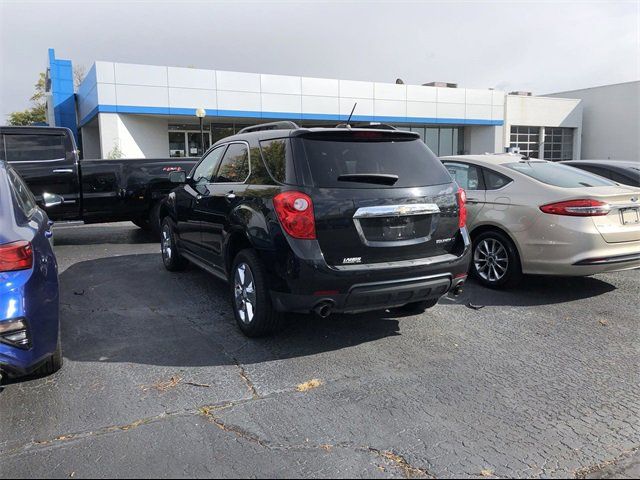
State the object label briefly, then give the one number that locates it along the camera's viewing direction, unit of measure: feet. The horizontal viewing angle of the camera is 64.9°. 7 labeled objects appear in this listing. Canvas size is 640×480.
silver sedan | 17.65
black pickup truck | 28.81
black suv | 12.92
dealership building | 74.95
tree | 189.47
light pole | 63.16
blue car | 10.10
